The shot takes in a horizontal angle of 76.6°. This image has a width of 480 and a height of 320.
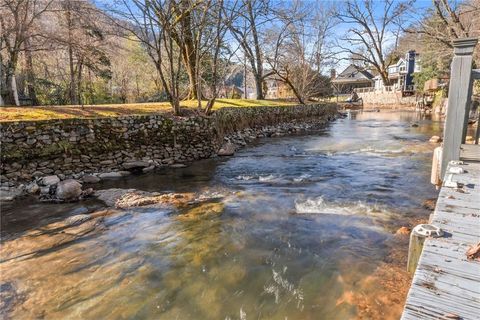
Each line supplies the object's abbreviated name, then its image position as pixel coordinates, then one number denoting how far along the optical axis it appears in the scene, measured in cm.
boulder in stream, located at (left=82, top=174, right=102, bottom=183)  800
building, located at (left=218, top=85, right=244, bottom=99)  3203
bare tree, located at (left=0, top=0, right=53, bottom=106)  1126
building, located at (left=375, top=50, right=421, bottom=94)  4216
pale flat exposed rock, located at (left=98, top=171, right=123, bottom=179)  842
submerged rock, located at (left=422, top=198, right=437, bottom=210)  559
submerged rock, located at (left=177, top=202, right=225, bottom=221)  559
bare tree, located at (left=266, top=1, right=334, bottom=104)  2256
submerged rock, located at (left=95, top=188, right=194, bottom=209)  630
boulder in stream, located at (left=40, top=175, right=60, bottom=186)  725
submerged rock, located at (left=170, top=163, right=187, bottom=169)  962
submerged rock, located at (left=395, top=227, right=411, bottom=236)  456
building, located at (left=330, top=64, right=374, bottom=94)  5528
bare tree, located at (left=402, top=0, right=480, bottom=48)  1278
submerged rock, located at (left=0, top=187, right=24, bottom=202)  666
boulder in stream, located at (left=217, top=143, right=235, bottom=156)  1124
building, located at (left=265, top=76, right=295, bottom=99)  3161
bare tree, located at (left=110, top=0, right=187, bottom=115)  1051
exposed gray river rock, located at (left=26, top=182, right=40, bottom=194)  711
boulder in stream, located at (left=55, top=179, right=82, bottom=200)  666
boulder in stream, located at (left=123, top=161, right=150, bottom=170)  909
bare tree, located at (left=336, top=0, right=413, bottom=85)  3544
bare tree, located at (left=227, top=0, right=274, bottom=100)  1778
